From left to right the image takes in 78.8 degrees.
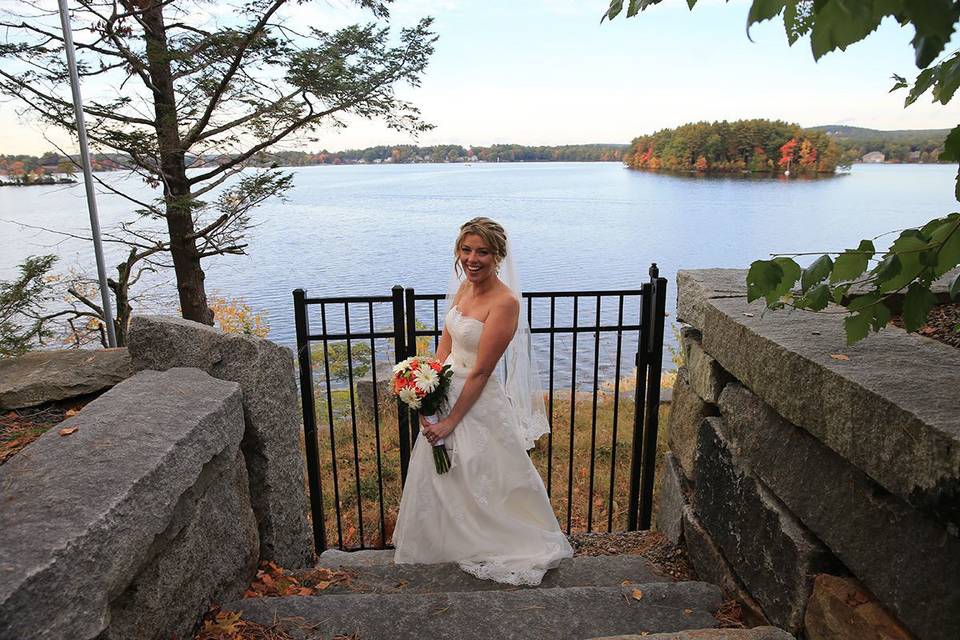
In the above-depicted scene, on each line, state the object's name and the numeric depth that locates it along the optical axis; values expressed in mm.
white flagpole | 5504
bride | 3428
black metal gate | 3818
